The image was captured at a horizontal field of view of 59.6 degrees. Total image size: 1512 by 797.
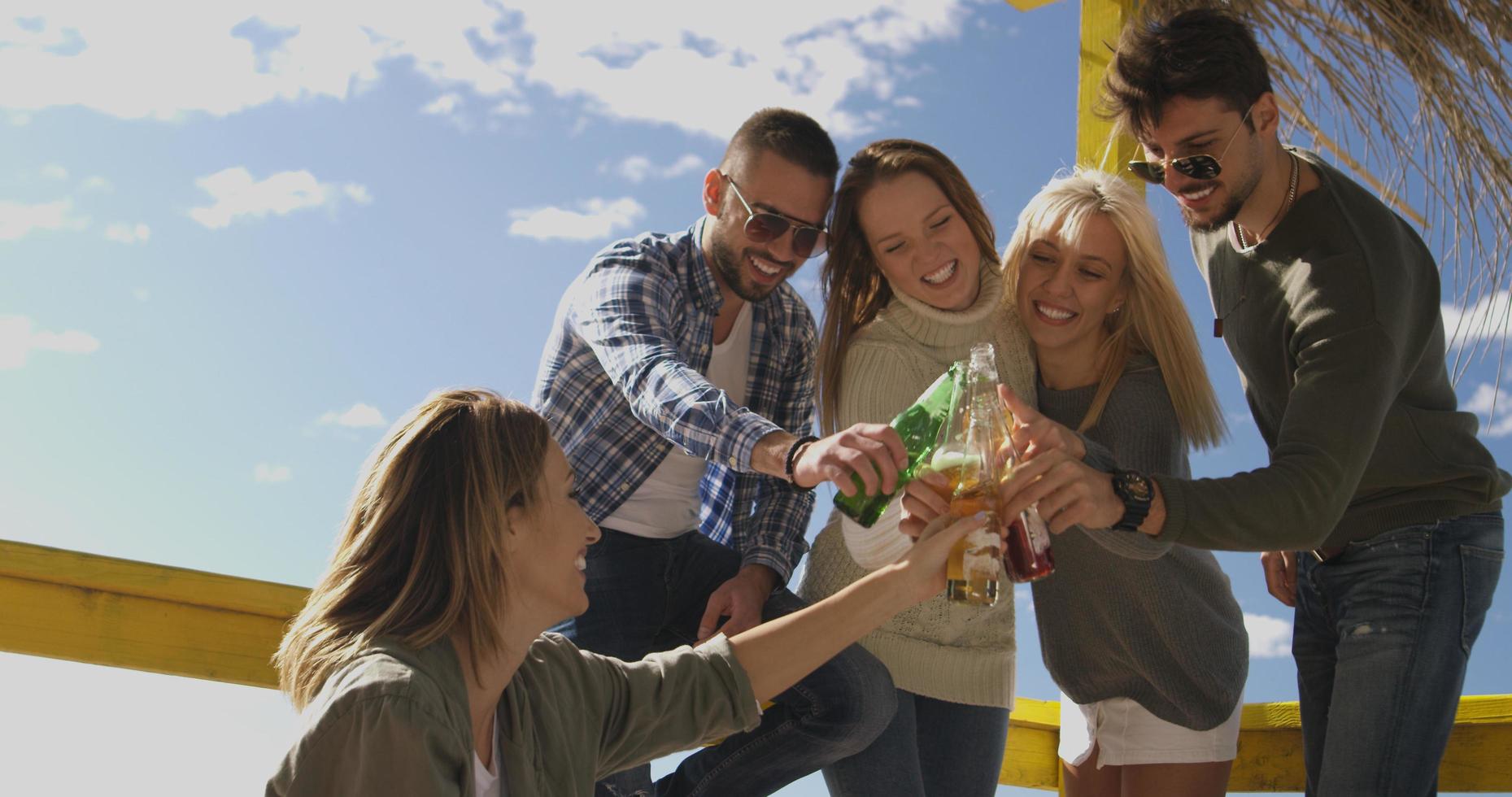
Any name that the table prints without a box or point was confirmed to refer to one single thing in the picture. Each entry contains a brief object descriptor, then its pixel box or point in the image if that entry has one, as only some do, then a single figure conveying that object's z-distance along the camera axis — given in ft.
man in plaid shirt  8.88
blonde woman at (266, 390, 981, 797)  5.84
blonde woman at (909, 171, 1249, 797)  9.04
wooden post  13.14
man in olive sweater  8.36
